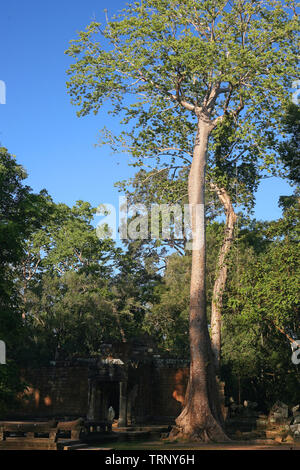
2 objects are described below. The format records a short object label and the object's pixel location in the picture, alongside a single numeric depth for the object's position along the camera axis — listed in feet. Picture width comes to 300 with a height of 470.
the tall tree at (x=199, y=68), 67.62
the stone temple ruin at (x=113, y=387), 68.85
